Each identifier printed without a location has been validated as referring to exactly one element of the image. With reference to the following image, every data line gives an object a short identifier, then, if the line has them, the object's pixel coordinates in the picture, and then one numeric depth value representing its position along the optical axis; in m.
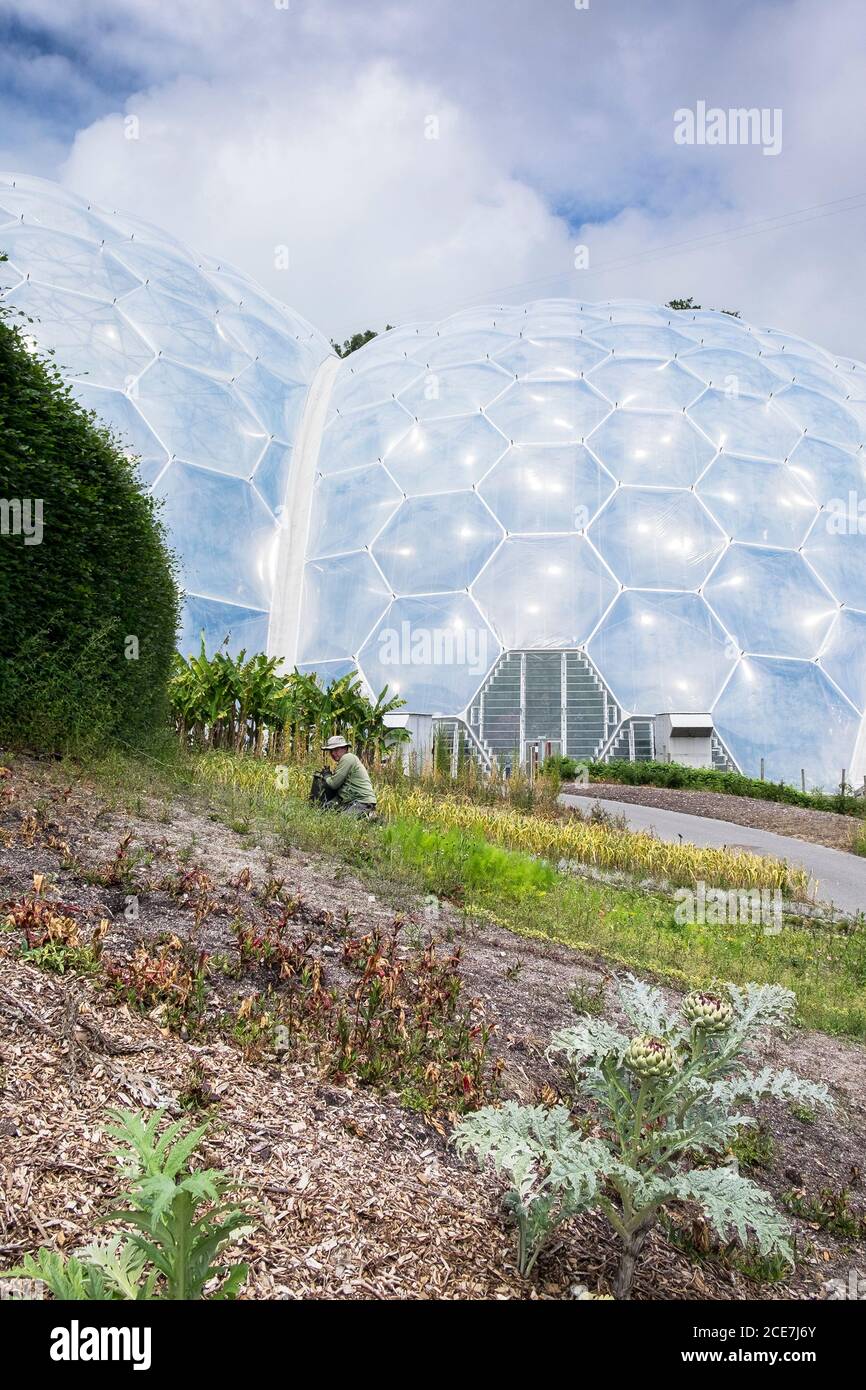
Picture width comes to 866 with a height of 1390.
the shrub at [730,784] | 17.03
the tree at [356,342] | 37.78
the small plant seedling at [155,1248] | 1.82
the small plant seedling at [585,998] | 4.57
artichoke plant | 2.38
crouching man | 9.42
